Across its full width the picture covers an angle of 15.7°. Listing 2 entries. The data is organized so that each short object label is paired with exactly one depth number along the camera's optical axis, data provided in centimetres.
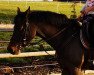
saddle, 602
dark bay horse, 586
